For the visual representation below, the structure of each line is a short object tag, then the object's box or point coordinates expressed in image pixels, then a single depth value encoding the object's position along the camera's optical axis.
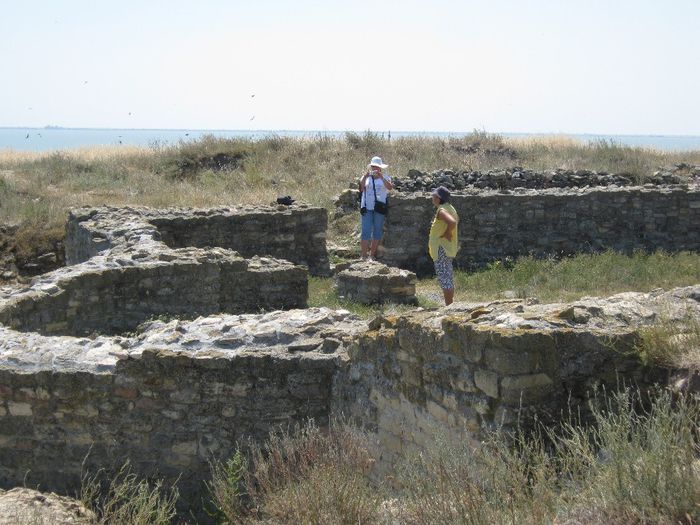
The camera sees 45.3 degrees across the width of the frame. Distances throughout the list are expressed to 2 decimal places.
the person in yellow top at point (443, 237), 9.77
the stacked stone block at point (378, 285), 11.23
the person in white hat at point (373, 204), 13.27
